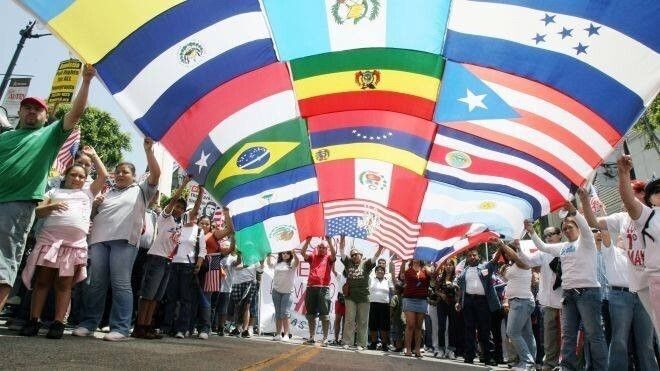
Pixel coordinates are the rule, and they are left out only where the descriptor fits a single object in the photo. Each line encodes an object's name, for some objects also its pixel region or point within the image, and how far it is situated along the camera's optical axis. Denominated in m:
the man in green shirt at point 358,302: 9.91
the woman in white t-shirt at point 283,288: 10.20
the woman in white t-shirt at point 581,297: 5.03
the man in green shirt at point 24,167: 3.68
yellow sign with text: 9.53
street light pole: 15.08
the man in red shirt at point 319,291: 9.88
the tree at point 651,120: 11.06
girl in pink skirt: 4.32
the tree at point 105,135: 29.56
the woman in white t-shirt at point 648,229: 3.82
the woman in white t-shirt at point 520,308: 6.96
